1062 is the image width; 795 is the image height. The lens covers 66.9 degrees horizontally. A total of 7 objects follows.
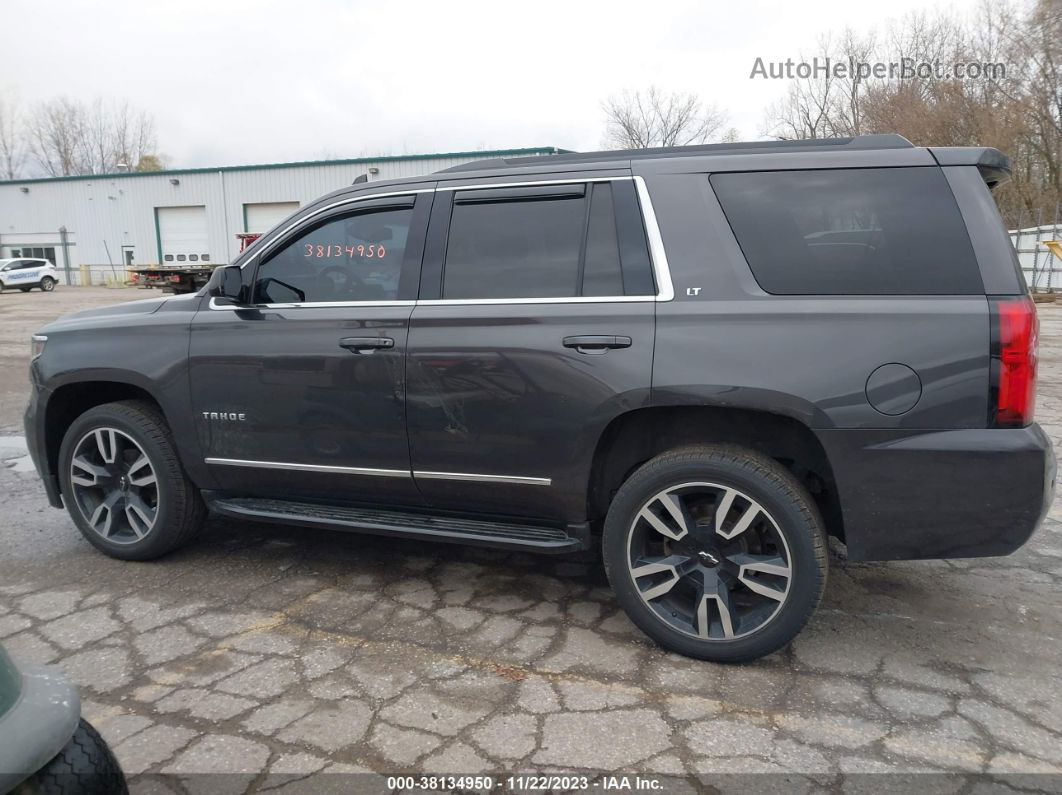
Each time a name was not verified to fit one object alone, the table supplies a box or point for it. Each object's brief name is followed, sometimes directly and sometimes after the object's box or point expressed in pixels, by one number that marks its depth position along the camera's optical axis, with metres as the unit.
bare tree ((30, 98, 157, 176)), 63.62
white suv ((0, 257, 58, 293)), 33.78
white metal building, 37.41
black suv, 2.83
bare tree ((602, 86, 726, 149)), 45.99
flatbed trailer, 24.94
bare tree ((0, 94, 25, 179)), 60.94
